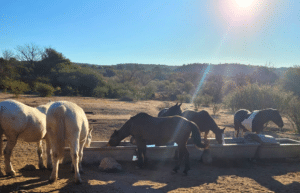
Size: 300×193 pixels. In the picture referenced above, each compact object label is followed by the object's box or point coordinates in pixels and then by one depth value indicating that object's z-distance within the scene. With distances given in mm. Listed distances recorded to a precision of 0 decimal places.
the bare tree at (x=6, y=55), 31148
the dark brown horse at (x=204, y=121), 6730
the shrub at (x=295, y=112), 11014
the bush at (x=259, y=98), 13230
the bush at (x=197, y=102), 20656
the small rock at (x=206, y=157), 6083
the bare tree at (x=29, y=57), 30922
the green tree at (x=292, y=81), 23922
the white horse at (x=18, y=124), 4141
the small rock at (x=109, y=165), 5188
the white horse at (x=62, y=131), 3812
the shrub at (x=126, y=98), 22234
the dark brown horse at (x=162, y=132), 5348
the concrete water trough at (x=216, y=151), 5652
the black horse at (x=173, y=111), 7461
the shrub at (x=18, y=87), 17662
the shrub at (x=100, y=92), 24100
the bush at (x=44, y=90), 18422
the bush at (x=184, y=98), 27231
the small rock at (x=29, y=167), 4843
